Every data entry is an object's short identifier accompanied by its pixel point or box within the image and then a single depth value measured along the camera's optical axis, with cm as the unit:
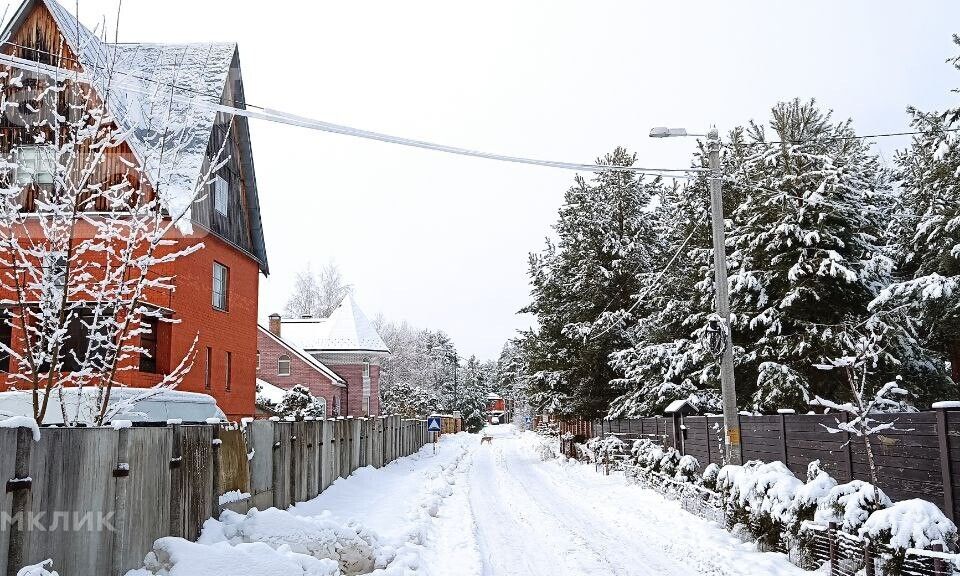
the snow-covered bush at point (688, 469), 1503
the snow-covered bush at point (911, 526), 698
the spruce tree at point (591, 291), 3219
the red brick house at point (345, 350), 5234
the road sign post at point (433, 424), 3584
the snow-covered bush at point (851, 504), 800
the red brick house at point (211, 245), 1927
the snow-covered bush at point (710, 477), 1333
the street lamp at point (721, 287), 1309
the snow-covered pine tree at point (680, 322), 2420
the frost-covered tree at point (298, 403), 3594
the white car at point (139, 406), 922
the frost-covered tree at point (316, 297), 8044
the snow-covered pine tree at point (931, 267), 1739
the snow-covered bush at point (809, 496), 899
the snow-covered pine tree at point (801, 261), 2094
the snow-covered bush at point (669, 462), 1692
